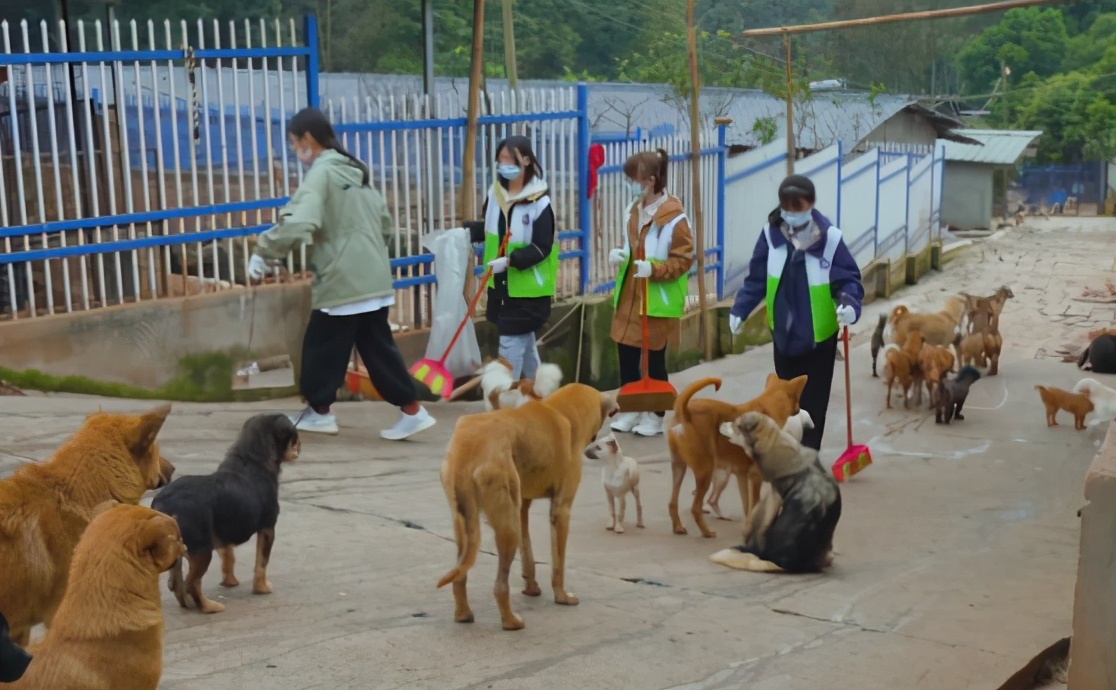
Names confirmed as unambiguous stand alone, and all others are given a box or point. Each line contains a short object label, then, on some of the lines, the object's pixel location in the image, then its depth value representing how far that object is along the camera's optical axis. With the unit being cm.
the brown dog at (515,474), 487
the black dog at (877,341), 1240
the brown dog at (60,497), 396
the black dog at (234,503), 478
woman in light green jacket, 781
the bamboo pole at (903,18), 1230
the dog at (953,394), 1052
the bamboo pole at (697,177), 1284
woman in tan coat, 902
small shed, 3491
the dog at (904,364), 1097
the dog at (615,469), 674
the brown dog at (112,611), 345
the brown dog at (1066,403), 1029
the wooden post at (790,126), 1645
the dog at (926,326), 1221
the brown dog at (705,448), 680
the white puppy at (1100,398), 1020
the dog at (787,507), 623
